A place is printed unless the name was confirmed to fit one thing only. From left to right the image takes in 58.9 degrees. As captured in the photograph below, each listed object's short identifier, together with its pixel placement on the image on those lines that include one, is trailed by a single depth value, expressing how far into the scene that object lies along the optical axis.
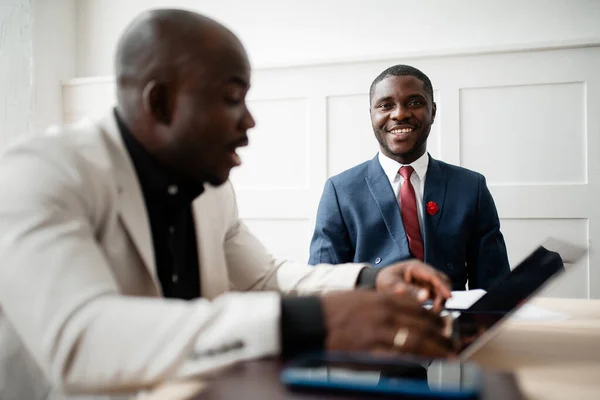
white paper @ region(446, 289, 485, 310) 1.04
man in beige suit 0.57
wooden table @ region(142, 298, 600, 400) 0.57
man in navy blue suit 1.68
